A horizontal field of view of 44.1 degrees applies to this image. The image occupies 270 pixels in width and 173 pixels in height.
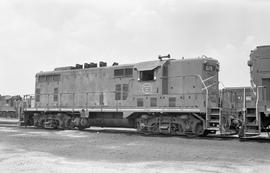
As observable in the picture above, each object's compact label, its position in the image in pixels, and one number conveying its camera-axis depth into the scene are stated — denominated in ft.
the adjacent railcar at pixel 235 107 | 42.91
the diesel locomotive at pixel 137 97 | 49.01
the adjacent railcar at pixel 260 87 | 41.39
